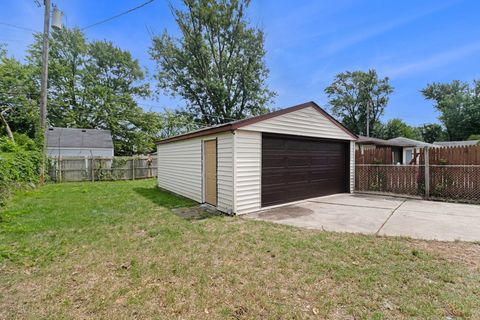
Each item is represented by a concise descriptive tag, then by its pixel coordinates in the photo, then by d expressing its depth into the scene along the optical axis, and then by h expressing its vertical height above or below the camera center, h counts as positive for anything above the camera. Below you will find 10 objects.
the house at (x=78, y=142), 19.31 +1.65
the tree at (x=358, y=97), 33.09 +9.26
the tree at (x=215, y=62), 20.73 +9.62
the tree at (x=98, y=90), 23.72 +7.87
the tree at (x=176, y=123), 25.73 +4.37
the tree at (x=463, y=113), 24.61 +5.08
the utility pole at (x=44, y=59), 10.64 +4.74
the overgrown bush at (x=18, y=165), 7.06 -0.13
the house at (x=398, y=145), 15.47 +1.04
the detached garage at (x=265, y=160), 5.91 -0.01
